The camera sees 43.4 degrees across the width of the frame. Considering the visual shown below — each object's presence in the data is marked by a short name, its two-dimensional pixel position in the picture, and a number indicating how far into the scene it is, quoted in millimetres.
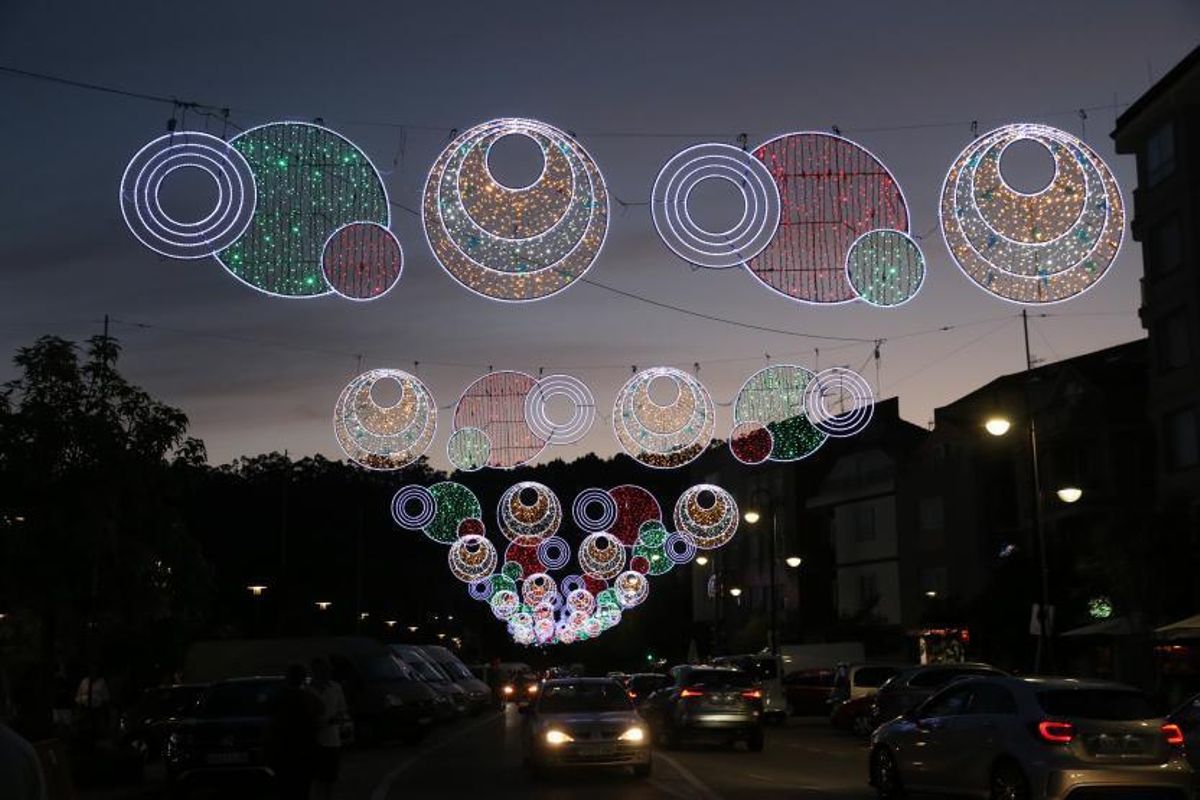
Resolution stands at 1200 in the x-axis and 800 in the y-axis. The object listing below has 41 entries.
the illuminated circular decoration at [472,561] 57562
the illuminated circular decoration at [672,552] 67688
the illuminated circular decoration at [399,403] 27375
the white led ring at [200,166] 15406
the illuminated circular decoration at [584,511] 53406
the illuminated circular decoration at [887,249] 17500
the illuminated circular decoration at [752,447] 41125
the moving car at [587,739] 22500
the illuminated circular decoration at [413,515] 46094
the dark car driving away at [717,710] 29984
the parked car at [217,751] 21125
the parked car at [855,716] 35594
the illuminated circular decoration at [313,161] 15586
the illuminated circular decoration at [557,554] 62656
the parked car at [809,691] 48719
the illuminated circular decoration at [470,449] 29969
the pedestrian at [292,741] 14711
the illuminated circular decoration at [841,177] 16969
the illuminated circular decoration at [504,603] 76181
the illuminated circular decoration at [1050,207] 16844
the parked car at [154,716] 29641
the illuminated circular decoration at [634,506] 51603
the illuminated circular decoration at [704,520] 55156
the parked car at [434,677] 41219
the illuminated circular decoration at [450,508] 44906
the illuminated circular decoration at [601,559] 59156
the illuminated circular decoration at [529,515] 45844
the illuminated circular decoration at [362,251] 16266
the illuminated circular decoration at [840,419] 31500
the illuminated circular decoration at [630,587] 69088
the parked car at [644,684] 46938
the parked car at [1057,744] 15734
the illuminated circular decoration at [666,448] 28769
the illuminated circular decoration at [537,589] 73875
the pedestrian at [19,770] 7191
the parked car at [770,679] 44156
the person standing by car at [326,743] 15484
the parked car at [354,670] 33906
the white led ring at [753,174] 16878
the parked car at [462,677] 50000
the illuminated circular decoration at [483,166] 15867
